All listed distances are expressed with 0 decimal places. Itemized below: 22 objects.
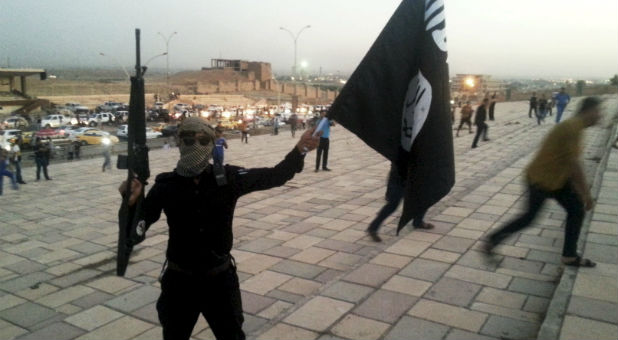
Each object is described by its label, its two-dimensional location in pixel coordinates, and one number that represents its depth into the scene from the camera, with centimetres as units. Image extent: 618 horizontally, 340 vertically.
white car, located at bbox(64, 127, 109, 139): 2727
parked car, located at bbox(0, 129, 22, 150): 2313
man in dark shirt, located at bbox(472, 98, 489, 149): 1355
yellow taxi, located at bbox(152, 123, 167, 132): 3290
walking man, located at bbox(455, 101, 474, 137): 1733
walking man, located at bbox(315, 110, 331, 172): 1073
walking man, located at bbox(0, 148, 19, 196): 1038
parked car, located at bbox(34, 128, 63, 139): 2754
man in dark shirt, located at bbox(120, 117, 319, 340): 217
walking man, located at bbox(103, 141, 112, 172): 1348
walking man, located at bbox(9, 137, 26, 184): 1181
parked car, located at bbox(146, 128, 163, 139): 2967
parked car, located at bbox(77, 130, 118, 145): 2667
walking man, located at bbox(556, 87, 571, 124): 1642
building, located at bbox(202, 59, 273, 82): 11625
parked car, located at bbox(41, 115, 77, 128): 3659
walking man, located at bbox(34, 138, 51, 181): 1259
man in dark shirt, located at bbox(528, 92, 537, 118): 2262
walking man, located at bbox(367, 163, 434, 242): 490
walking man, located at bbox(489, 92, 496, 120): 2279
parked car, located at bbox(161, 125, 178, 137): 3080
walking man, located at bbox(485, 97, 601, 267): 380
